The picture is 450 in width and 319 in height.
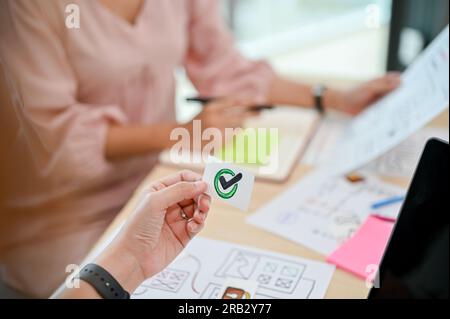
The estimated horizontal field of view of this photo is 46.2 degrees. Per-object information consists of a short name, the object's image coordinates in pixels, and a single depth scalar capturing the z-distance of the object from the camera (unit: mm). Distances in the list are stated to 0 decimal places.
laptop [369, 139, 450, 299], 526
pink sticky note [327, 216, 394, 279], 603
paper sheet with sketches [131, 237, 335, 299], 578
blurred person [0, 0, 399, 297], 760
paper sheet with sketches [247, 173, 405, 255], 698
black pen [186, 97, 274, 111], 1009
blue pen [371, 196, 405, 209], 746
